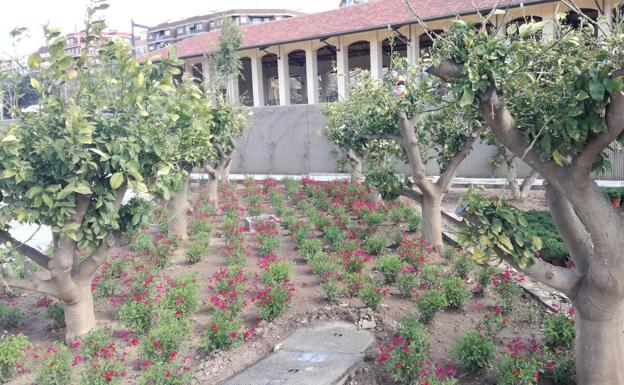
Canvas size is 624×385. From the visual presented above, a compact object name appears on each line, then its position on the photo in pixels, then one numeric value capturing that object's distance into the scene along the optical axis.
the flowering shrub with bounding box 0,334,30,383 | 4.76
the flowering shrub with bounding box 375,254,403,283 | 6.86
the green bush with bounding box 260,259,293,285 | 6.56
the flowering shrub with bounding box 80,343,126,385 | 4.27
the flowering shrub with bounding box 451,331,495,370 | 4.58
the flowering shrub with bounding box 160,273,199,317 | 5.84
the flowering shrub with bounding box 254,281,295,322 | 5.81
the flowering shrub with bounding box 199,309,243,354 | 5.16
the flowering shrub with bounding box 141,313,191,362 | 4.86
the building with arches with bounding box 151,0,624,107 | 20.30
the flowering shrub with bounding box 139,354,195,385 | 4.19
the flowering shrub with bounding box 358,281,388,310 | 5.91
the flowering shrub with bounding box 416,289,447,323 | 5.55
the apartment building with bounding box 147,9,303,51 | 69.38
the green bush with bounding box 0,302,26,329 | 6.09
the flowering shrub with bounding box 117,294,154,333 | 5.58
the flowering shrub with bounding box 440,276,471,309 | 5.97
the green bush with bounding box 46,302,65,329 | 6.00
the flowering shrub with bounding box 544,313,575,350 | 4.84
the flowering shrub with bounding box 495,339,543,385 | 4.06
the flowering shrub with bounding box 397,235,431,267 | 7.20
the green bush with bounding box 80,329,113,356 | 4.85
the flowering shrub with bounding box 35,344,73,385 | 4.42
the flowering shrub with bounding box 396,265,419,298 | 6.45
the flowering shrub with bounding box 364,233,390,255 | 8.16
